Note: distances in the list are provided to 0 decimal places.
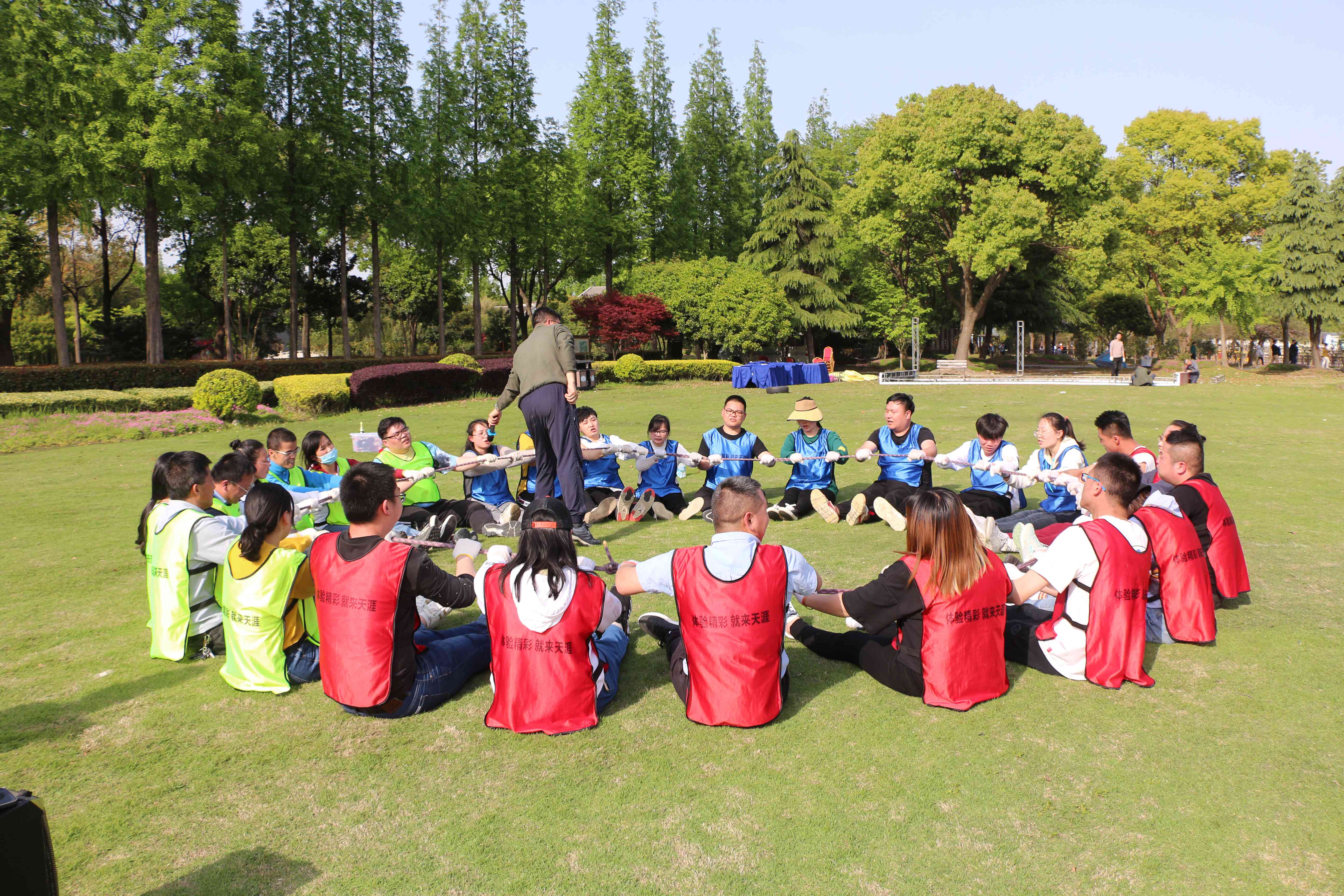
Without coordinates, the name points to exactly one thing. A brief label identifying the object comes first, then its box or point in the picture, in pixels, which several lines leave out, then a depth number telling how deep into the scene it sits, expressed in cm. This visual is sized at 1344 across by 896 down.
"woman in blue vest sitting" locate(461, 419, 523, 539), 824
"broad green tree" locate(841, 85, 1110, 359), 3528
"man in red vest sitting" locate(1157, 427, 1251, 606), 553
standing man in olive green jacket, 724
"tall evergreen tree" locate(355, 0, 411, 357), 2972
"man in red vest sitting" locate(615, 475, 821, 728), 394
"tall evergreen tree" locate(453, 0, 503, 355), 3425
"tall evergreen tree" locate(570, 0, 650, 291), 3912
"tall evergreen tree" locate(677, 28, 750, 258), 4581
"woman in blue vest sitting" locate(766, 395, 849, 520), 894
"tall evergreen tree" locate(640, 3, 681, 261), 4200
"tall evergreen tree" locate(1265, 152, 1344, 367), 3581
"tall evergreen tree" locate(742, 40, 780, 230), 4816
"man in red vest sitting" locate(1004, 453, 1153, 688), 438
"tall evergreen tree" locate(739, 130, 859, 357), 3984
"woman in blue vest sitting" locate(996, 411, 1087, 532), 739
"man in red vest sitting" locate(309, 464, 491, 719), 402
